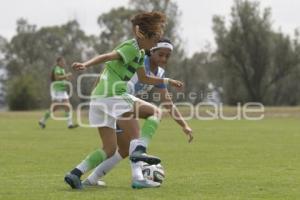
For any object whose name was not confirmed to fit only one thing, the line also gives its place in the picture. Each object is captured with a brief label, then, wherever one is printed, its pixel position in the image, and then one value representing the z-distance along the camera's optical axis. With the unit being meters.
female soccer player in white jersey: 18.04
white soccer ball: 17.78
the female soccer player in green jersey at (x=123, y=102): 16.98
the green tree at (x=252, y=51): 151.85
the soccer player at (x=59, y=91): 50.45
